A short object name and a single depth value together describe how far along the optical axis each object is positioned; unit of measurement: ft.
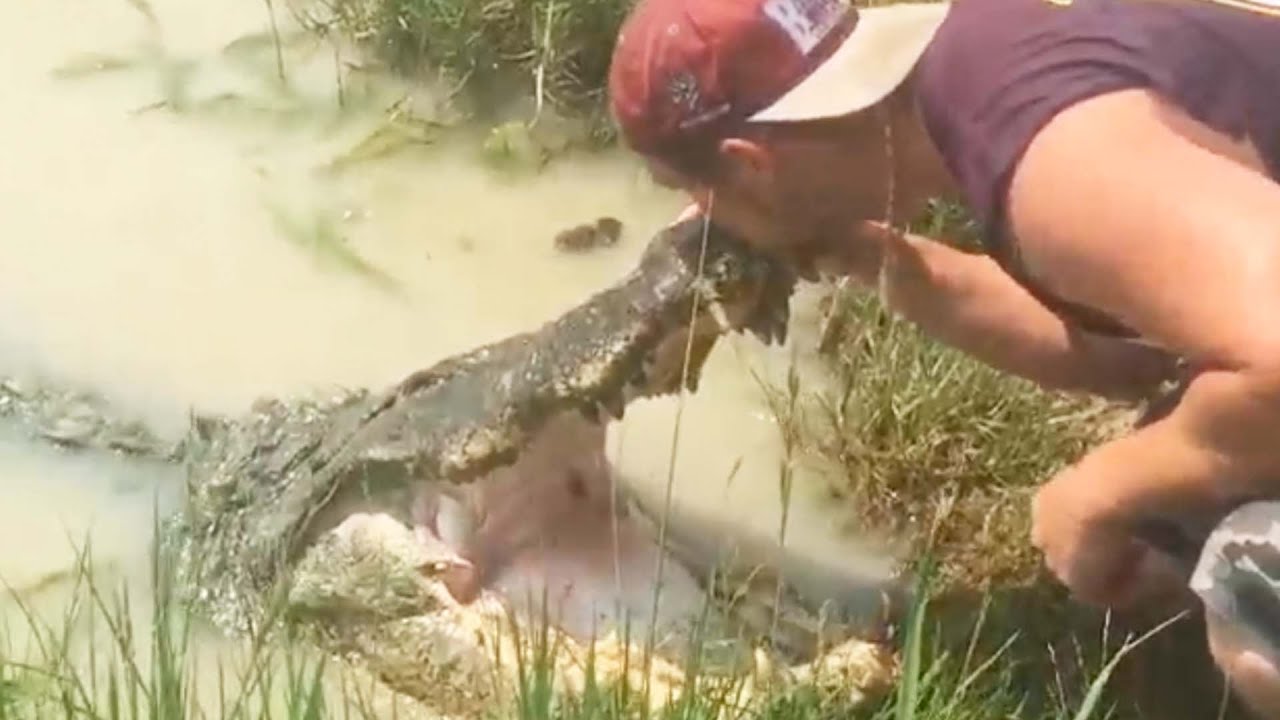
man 5.00
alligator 6.27
